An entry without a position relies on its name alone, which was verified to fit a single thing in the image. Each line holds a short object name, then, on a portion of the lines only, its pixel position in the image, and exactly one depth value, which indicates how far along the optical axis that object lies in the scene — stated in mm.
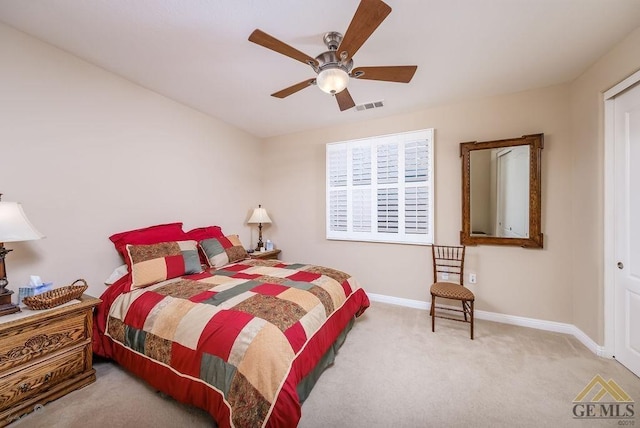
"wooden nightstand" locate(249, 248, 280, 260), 3596
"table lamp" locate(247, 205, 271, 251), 3850
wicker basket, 1605
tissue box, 1713
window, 3156
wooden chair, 2635
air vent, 2990
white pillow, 2266
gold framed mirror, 2627
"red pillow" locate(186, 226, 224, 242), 2943
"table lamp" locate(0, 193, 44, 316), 1480
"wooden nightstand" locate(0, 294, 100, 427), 1455
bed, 1281
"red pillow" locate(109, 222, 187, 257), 2326
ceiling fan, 1274
